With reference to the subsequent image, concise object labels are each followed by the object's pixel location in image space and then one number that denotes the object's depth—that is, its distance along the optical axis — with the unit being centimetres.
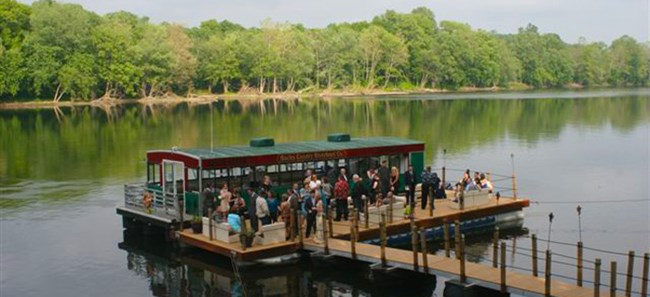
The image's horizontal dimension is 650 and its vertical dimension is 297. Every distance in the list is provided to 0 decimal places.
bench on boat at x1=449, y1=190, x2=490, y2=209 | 3045
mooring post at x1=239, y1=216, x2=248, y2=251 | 2406
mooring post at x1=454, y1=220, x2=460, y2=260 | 2166
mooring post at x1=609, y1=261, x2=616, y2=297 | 1828
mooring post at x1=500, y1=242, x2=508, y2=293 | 1978
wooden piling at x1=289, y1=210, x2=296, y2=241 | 2491
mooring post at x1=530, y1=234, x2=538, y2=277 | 2078
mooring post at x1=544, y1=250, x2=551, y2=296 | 1927
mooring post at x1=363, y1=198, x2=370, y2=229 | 2687
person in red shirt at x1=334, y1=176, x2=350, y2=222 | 2714
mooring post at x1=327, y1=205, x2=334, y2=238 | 2550
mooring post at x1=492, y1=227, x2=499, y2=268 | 2118
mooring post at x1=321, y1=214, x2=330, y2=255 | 2430
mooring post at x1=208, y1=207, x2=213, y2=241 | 2561
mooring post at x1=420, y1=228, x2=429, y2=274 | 2170
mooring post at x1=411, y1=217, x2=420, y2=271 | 2189
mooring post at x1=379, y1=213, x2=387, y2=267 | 2295
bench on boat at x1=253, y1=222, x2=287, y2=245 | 2458
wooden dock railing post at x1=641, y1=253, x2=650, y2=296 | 1839
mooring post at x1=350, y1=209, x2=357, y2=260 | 2372
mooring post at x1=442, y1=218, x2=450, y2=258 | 2305
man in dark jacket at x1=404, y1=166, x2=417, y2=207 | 2989
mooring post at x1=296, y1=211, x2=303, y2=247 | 2486
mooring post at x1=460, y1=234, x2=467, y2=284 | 2078
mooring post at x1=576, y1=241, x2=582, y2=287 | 2008
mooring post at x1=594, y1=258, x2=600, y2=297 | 1805
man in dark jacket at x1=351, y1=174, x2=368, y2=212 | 2789
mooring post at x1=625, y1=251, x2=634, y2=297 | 1869
